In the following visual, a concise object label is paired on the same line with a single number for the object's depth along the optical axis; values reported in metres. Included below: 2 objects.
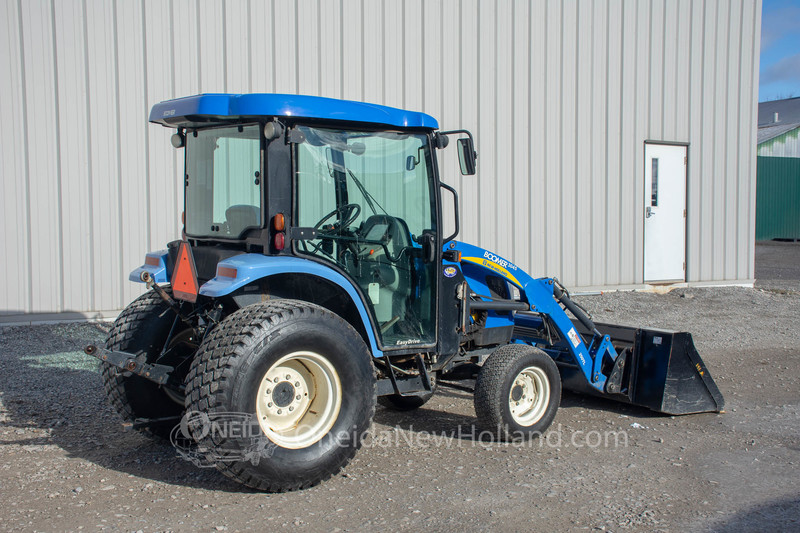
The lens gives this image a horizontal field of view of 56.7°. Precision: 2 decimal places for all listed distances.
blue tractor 3.88
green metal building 25.14
